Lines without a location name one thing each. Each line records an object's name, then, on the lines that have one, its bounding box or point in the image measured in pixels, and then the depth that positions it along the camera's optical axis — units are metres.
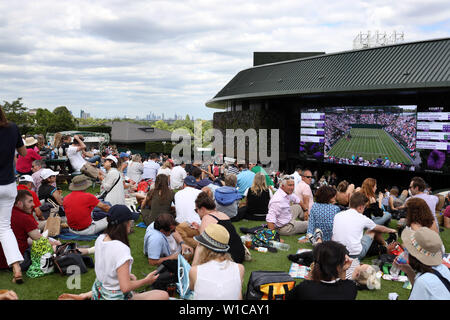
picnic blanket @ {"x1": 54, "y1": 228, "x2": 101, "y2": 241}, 6.83
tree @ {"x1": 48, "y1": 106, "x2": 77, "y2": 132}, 49.44
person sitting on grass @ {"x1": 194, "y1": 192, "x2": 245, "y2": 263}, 5.12
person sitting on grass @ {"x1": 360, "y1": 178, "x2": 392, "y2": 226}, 7.44
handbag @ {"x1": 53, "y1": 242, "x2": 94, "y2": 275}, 5.26
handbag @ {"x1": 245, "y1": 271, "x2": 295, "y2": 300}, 3.98
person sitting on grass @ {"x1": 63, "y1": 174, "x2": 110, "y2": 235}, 6.57
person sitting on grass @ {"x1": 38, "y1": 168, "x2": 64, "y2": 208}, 7.82
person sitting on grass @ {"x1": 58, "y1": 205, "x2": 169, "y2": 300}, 3.41
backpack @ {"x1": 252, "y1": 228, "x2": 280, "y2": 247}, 6.89
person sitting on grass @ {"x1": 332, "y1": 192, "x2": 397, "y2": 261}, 5.63
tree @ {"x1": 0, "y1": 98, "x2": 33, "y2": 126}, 49.44
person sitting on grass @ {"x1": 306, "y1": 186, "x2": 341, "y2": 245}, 6.28
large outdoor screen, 16.28
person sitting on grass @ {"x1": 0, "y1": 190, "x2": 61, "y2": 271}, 5.11
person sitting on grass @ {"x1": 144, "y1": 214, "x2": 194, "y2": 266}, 5.30
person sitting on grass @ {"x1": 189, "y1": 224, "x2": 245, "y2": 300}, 3.23
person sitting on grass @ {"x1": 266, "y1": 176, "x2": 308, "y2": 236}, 7.36
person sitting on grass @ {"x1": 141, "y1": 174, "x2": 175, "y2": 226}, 7.21
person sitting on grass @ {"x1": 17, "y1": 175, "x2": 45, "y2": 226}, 6.94
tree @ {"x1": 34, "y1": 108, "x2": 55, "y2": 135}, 55.75
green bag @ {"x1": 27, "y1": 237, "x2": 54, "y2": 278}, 5.17
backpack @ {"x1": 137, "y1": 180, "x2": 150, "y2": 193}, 10.74
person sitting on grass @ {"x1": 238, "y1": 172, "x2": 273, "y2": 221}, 8.48
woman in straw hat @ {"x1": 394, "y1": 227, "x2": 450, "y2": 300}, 3.03
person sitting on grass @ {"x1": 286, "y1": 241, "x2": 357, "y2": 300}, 3.04
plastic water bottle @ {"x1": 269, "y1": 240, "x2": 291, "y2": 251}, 6.80
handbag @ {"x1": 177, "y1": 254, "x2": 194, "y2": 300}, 3.96
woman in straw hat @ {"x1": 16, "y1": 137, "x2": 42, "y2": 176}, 9.86
